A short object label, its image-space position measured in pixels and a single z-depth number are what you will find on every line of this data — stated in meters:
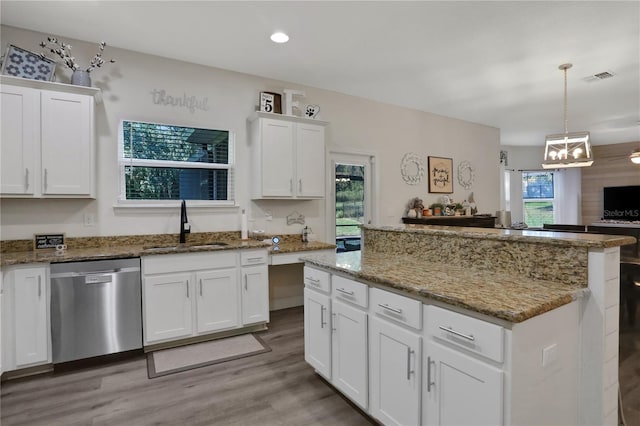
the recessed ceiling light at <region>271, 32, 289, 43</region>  3.06
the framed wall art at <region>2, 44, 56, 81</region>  2.77
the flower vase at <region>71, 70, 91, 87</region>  2.95
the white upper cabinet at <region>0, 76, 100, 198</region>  2.68
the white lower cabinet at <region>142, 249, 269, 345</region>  2.96
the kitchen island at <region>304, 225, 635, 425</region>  1.29
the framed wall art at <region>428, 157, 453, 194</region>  5.61
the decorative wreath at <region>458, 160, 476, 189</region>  6.03
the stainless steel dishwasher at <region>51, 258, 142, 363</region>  2.62
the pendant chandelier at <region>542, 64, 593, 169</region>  3.95
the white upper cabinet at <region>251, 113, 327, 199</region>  3.78
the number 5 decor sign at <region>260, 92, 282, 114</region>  3.90
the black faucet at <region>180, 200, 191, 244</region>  3.45
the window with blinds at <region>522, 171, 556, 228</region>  8.62
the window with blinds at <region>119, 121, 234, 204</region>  3.42
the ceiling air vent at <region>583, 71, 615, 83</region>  3.95
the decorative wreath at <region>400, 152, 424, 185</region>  5.28
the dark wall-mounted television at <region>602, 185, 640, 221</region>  7.71
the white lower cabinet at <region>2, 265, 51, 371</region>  2.47
